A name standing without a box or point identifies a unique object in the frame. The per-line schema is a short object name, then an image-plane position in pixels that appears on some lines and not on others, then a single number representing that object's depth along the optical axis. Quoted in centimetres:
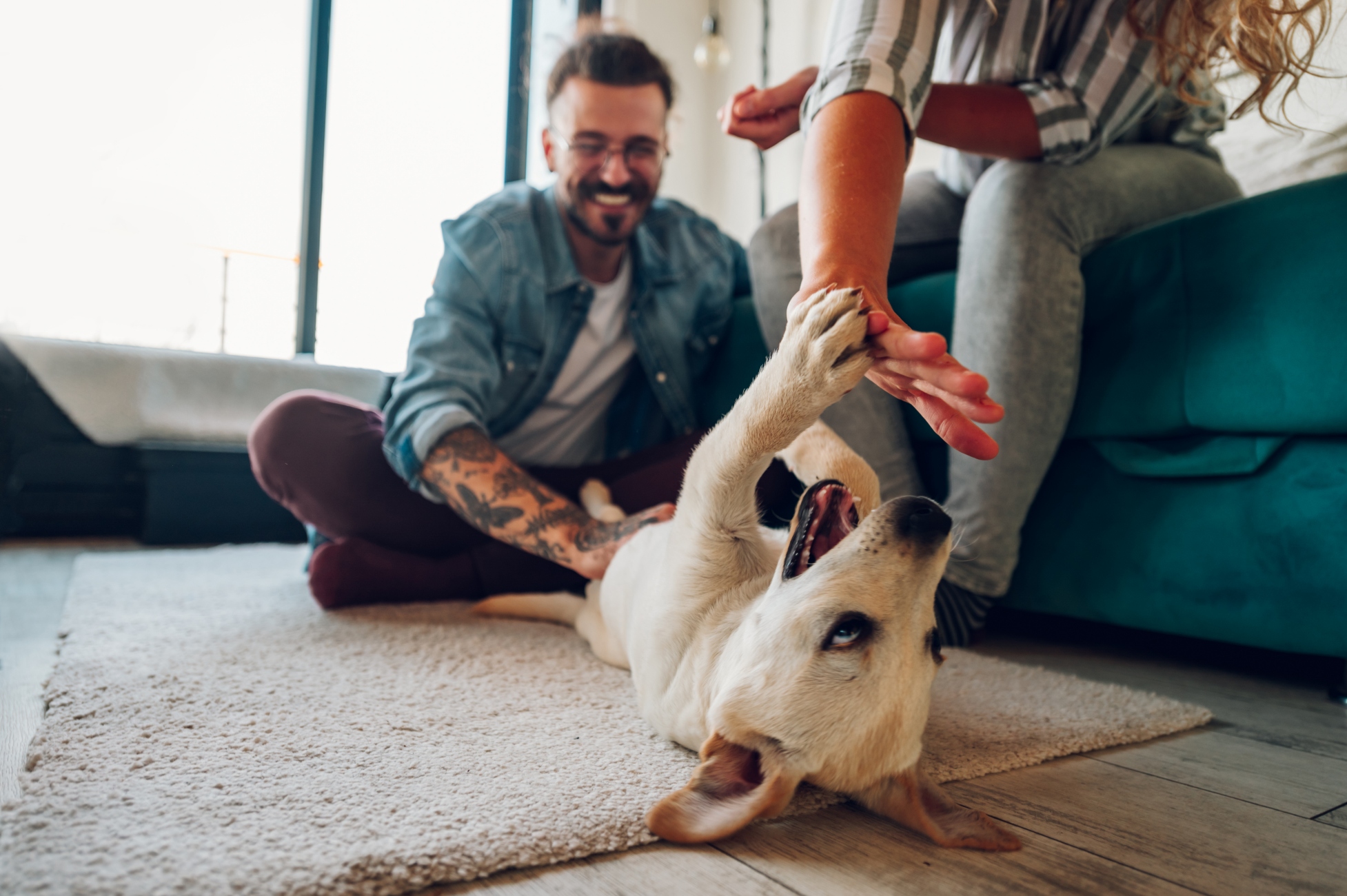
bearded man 144
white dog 70
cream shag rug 59
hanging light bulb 347
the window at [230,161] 296
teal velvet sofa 112
